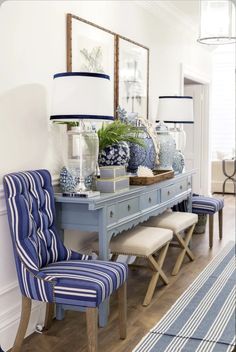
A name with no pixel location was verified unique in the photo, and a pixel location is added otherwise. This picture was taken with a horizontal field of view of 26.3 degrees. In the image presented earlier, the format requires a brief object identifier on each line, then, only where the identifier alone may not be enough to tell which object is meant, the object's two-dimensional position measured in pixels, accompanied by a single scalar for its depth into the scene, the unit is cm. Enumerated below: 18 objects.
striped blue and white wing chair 251
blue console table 304
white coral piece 380
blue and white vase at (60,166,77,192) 315
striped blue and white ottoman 520
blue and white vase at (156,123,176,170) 443
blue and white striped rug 286
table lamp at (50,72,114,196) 292
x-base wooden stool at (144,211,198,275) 409
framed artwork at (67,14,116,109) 349
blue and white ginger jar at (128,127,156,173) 395
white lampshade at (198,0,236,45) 336
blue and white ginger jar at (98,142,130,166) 355
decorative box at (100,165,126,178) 330
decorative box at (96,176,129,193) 321
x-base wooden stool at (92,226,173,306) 338
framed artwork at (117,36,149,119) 430
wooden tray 369
